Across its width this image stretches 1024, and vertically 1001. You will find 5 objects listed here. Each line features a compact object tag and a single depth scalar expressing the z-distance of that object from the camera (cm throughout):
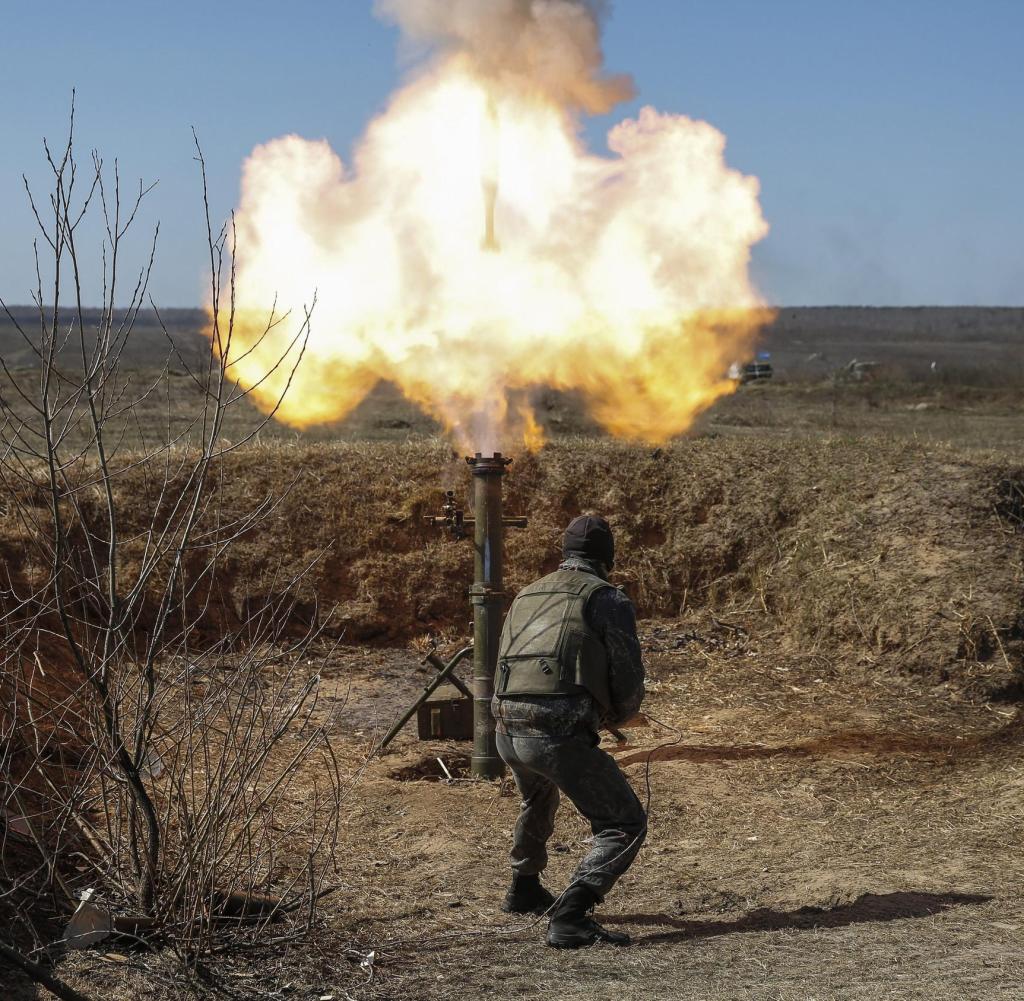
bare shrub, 525
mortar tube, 895
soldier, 593
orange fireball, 1084
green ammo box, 1031
